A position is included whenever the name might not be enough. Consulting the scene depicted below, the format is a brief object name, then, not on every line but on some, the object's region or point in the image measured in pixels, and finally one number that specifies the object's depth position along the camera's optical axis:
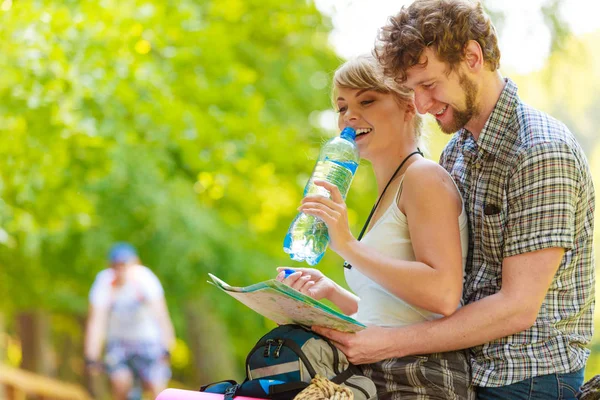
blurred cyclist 14.15
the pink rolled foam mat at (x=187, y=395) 4.20
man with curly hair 4.14
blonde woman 4.21
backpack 4.11
